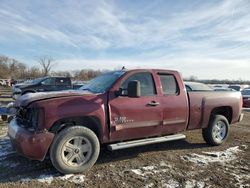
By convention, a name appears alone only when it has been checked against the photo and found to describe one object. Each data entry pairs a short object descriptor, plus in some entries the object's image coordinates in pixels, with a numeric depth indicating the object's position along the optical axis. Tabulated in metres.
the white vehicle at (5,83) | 27.33
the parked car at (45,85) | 10.85
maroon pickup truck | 3.07
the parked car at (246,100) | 12.32
